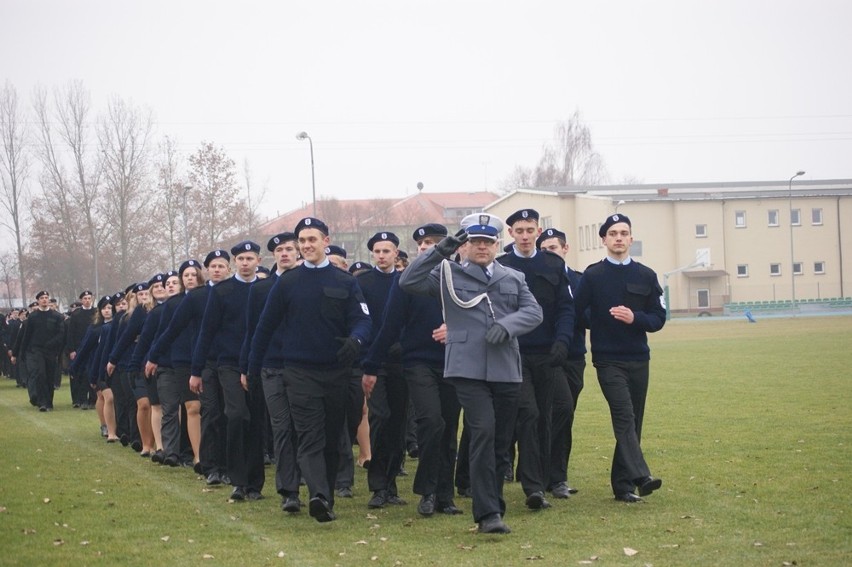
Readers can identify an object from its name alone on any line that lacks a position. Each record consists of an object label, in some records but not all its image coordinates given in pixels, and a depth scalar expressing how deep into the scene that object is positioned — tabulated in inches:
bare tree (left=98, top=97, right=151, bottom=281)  2571.4
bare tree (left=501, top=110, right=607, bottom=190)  4020.7
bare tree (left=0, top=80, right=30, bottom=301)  2684.5
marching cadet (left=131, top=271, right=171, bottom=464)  580.7
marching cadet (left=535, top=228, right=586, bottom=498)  420.5
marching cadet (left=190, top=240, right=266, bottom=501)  438.0
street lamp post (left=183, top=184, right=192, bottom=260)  2169.8
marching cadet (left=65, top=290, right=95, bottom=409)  1002.8
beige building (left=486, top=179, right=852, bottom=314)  3240.7
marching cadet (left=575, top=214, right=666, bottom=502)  393.1
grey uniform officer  350.6
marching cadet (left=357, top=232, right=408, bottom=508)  422.9
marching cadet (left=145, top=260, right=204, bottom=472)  528.4
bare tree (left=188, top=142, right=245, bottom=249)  2369.6
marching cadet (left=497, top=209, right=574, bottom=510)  392.8
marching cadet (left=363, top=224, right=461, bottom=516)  382.0
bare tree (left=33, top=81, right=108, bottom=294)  2610.7
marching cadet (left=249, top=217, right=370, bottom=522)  385.1
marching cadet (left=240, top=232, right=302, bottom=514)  399.5
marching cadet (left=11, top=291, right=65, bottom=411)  992.2
